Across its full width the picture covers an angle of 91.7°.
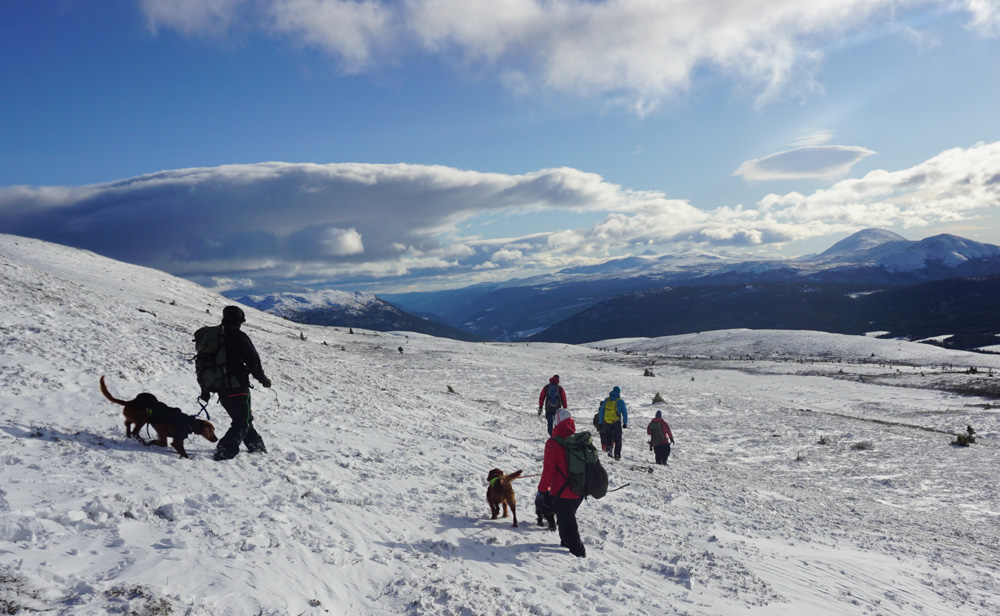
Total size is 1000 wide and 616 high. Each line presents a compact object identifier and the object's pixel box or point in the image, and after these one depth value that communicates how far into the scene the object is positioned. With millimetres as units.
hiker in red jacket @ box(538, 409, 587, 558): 7102
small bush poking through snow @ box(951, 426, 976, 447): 19031
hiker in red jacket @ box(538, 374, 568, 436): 15383
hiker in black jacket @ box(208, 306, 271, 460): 8000
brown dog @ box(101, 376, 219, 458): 7820
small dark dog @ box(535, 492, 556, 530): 7878
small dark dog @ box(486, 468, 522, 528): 8234
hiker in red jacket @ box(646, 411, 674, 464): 14812
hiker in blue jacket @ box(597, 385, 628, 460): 14688
